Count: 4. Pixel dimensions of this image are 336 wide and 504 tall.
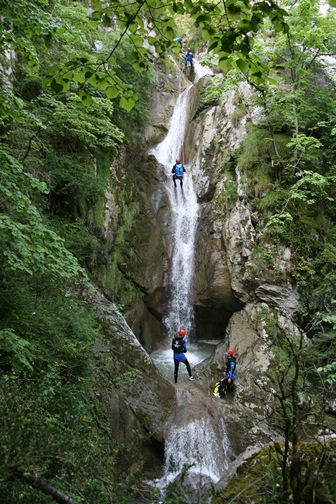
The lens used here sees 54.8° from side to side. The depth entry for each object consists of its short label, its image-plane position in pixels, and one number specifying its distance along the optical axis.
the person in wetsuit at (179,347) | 8.73
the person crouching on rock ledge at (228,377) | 8.70
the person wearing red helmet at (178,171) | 14.62
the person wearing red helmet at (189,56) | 20.77
